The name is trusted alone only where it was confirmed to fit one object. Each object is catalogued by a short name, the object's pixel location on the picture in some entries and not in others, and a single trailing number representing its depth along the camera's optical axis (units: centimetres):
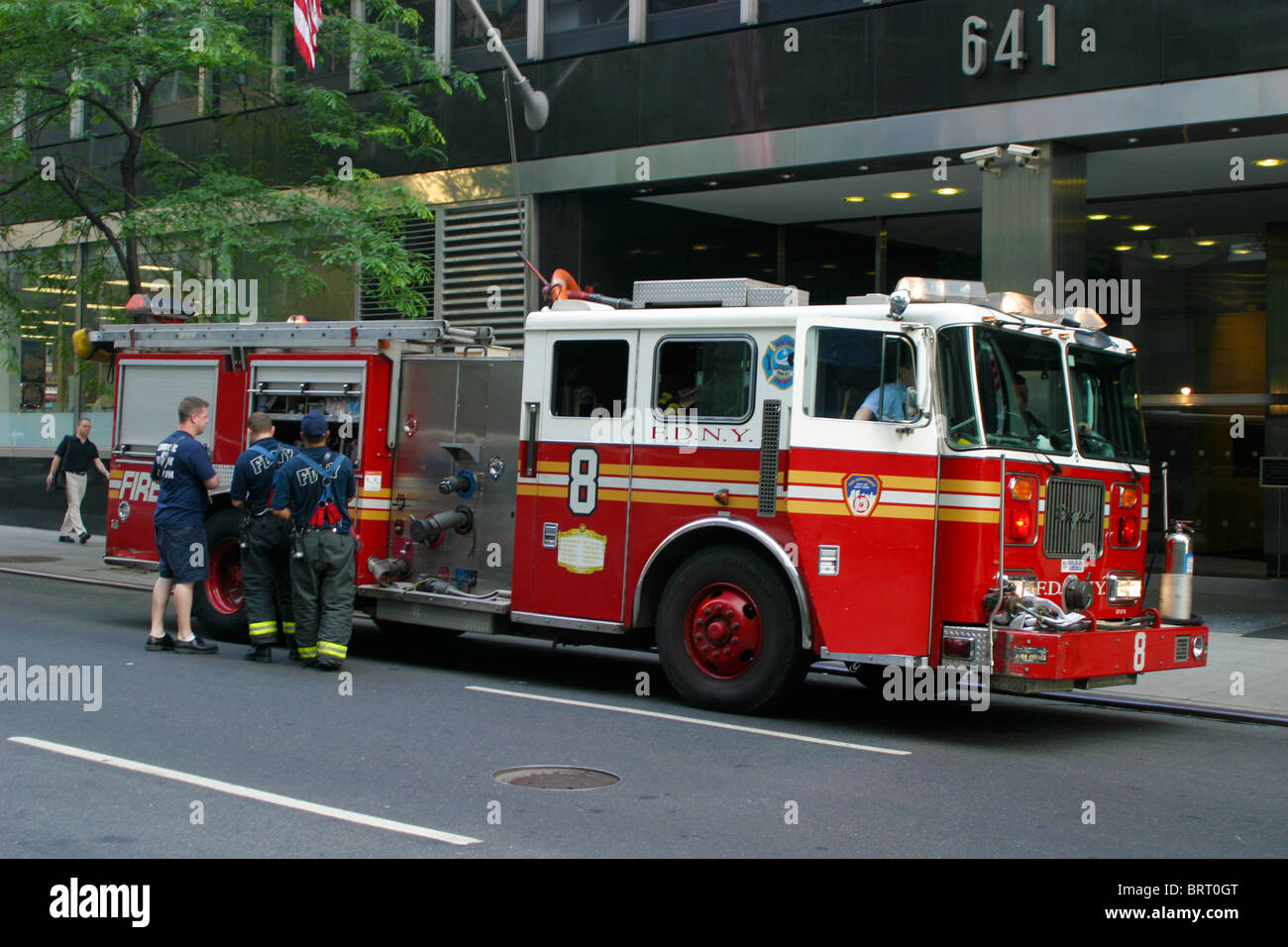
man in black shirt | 2127
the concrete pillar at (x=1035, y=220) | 1427
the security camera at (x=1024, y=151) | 1403
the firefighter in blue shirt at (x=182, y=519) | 1114
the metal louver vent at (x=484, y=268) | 1831
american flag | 1467
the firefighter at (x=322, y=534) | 1060
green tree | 1509
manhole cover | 721
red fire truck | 862
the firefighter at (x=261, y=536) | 1095
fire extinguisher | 977
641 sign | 1402
